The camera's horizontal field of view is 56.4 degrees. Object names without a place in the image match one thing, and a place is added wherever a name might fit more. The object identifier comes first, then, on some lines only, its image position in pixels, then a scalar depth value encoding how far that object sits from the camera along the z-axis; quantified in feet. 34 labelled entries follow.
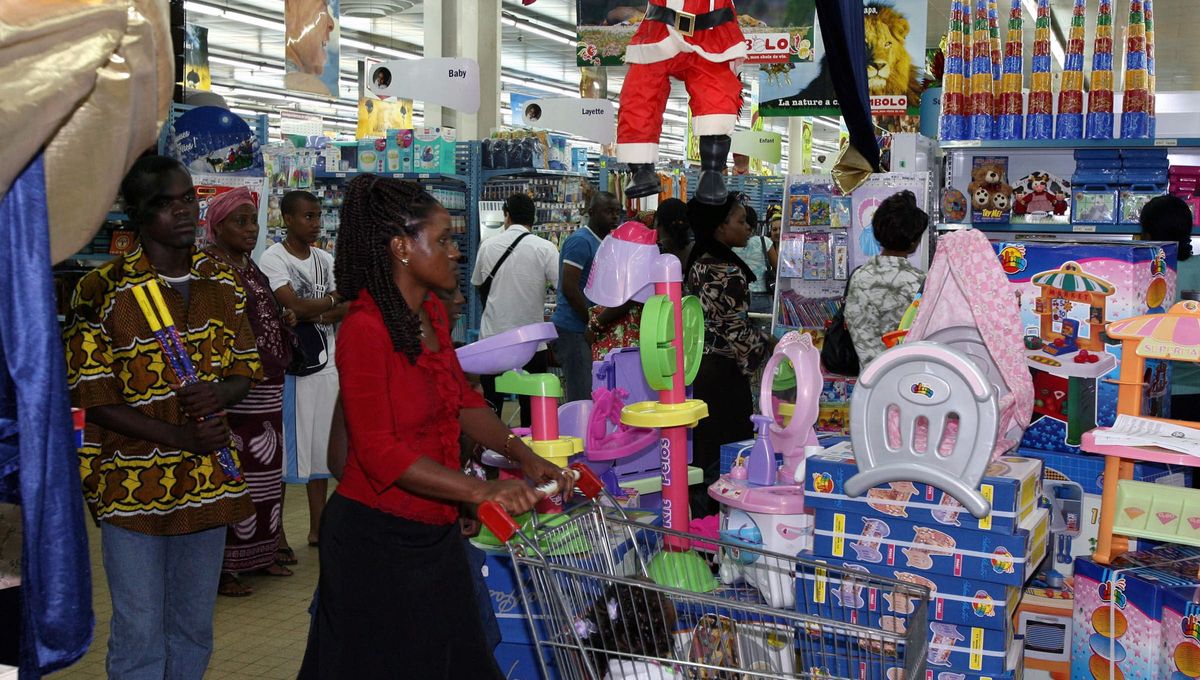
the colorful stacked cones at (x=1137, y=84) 17.87
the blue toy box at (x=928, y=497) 9.16
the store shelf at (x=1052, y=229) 18.84
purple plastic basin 10.71
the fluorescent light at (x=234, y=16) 50.86
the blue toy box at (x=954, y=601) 9.18
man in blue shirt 21.58
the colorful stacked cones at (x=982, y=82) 18.45
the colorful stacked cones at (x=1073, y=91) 18.08
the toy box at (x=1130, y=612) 9.13
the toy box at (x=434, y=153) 26.94
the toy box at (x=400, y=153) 27.17
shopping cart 7.27
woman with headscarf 15.34
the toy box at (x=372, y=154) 27.66
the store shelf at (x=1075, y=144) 18.01
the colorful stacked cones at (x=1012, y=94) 18.53
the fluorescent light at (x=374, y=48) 61.46
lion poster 28.48
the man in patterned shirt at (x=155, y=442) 9.11
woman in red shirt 7.55
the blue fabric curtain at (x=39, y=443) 4.28
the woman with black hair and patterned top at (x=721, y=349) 16.49
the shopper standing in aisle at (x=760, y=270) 29.66
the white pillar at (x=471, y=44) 38.27
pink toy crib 9.12
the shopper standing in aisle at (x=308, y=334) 17.42
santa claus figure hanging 11.14
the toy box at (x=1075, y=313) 11.61
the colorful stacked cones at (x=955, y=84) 18.66
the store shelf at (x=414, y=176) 26.40
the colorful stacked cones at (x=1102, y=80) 17.80
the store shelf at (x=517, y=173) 27.73
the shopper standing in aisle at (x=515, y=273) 23.08
